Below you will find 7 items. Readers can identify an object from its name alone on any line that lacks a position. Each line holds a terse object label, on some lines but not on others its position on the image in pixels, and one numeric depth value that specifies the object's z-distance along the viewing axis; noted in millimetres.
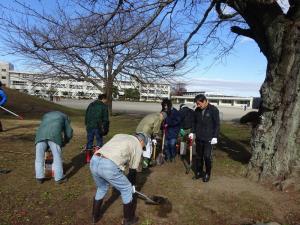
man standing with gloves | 4733
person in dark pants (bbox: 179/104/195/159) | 5678
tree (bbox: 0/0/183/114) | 13514
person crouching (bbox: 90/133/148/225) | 3018
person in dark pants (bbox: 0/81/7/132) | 7587
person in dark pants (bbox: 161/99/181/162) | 5892
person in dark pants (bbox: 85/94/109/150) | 5564
